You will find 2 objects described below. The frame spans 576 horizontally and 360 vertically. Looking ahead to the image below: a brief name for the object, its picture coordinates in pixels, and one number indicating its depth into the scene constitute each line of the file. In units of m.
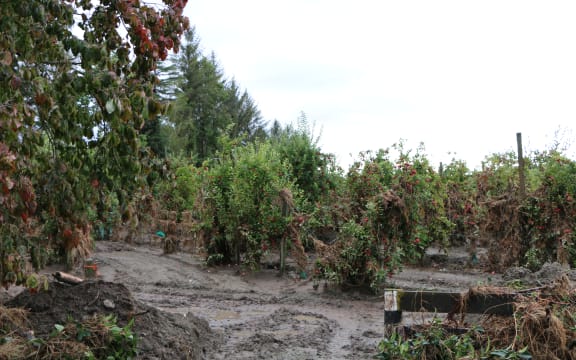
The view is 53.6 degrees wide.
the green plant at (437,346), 4.30
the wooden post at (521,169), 11.34
